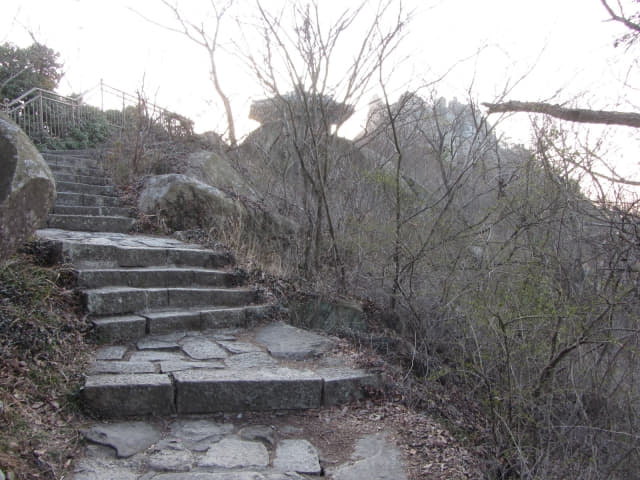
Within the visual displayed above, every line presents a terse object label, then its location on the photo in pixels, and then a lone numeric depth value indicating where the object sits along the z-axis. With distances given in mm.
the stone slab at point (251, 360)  3299
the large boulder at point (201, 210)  6625
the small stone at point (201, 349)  3441
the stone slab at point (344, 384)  3082
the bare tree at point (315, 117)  4961
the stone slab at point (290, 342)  3674
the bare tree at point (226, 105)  8977
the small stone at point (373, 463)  2312
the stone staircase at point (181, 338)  2814
